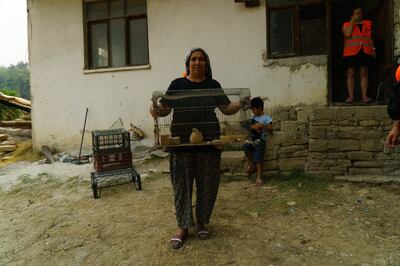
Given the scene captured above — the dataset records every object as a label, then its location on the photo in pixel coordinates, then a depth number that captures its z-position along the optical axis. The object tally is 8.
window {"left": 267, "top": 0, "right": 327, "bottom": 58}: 5.70
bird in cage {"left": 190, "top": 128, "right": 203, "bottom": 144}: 2.52
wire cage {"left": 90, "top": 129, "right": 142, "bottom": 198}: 4.61
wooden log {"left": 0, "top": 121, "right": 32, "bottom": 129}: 9.11
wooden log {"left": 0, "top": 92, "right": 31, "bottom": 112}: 9.39
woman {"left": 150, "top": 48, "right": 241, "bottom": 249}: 2.61
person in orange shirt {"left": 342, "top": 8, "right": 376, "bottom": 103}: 5.09
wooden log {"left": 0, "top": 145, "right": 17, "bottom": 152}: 7.53
